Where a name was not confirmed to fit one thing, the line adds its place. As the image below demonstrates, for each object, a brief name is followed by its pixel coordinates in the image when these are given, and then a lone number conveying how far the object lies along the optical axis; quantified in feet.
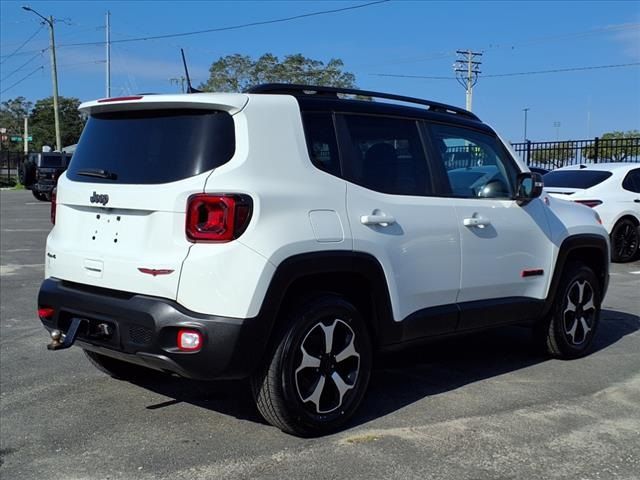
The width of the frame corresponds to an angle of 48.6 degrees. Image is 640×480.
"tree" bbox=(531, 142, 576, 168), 71.26
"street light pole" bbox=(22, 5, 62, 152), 150.20
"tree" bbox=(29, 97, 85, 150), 301.63
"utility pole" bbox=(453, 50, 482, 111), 178.19
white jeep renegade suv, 11.80
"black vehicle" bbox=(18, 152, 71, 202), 93.09
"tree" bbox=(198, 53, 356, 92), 174.81
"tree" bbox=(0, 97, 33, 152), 343.87
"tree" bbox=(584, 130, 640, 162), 63.86
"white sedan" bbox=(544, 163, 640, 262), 38.14
